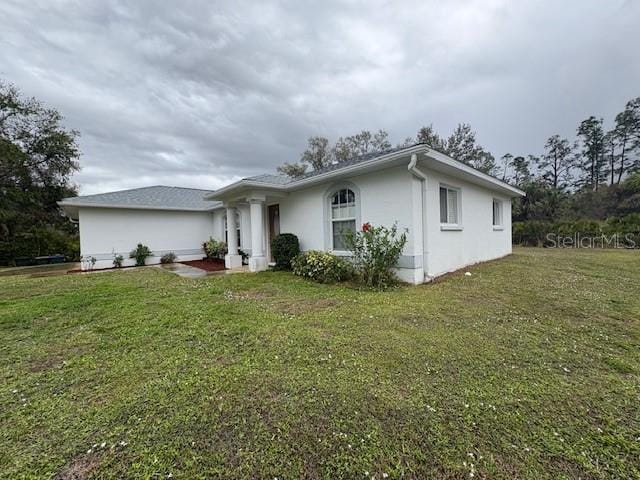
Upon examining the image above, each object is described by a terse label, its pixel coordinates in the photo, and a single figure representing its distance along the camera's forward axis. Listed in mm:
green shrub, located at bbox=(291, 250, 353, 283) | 6867
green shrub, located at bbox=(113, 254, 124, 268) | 11578
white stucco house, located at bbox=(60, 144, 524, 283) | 6461
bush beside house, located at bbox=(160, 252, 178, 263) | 12697
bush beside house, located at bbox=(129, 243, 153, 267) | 11945
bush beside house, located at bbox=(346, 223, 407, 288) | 6148
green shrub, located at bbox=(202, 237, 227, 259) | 12988
